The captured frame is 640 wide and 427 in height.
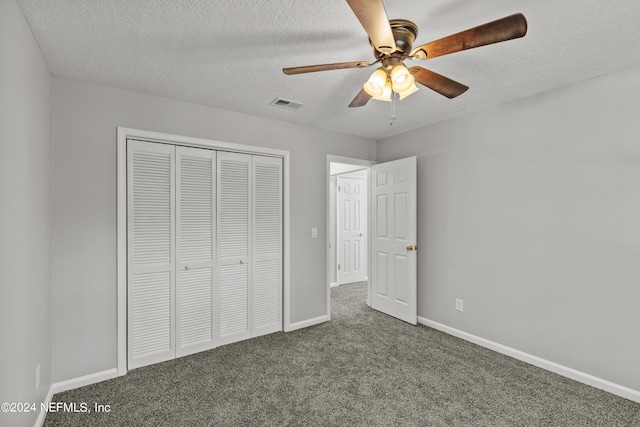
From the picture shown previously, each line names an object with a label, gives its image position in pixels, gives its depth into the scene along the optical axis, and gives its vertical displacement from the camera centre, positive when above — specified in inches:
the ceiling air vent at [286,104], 113.9 +43.5
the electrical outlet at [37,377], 74.6 -38.5
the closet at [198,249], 106.1 -11.7
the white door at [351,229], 233.0 -9.1
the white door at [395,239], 144.4 -10.7
